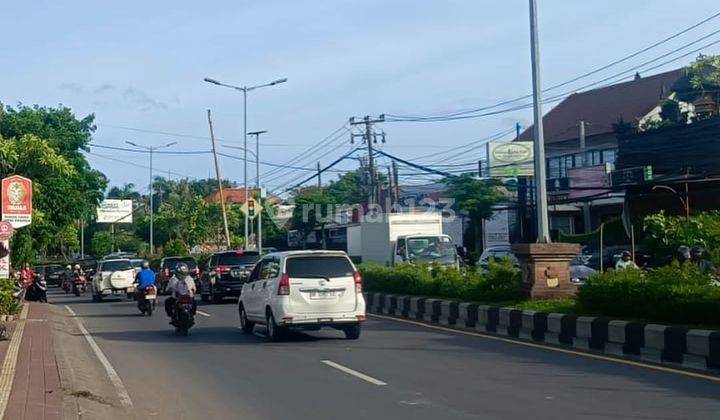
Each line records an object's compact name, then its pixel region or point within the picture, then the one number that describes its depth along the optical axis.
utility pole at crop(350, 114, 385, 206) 51.91
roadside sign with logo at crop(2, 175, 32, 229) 19.12
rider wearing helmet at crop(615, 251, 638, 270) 20.98
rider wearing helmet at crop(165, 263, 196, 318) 20.04
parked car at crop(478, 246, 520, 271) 35.69
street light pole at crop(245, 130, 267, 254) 49.57
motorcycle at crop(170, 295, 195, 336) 19.69
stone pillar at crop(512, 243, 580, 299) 18.84
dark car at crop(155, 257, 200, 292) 35.91
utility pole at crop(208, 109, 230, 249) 50.56
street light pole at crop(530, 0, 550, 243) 19.12
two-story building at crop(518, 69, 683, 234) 52.62
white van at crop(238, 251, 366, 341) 17.23
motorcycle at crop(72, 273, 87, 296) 43.03
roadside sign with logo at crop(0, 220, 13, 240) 18.56
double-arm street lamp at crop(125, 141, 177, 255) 69.88
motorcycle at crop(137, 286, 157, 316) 26.50
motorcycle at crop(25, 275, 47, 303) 33.22
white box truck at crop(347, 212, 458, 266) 31.56
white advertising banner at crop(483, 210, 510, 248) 59.81
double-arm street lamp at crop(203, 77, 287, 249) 43.31
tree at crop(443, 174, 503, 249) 51.12
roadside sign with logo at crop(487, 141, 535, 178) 55.19
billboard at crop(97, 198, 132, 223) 91.56
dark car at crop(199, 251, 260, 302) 31.77
